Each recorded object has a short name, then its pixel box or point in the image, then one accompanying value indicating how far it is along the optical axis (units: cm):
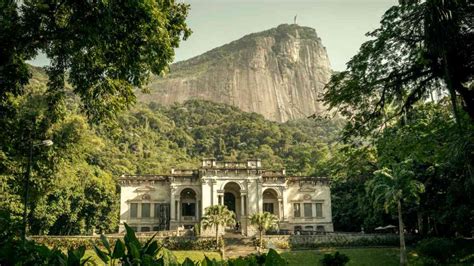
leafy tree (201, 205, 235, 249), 3509
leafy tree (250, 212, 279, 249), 3469
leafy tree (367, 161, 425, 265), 2913
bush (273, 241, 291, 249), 3541
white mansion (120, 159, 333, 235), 4175
